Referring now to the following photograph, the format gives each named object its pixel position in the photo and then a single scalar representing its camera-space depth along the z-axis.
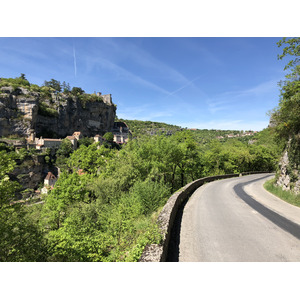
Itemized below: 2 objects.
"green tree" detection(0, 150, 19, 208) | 6.52
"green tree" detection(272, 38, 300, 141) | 8.27
